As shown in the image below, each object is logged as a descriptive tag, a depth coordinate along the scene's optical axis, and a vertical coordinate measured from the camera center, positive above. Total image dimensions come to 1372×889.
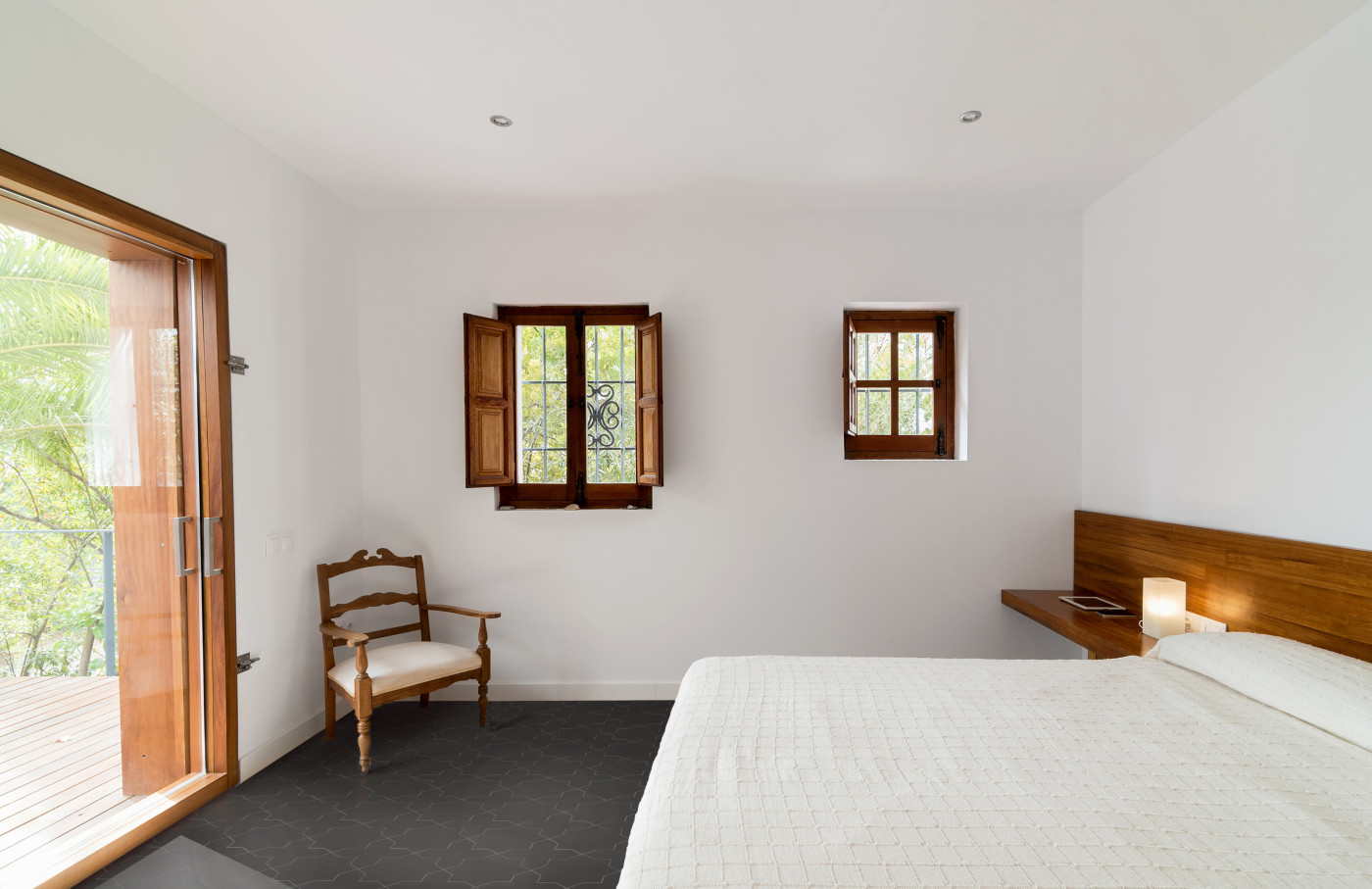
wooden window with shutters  3.85 +0.17
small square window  3.89 +0.30
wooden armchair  2.89 -1.08
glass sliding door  2.05 -0.33
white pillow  1.68 -0.71
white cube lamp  2.73 -0.74
